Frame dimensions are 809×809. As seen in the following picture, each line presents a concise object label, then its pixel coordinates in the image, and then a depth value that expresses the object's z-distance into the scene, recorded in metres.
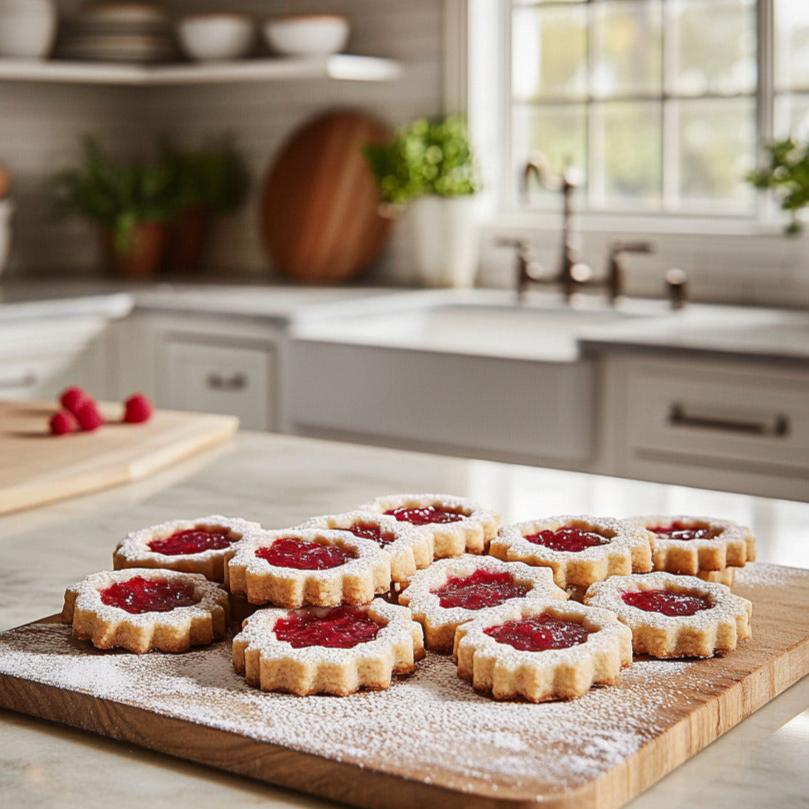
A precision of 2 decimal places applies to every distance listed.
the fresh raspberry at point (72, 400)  2.06
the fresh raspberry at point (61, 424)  2.02
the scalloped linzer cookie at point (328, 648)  1.04
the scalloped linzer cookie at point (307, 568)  1.14
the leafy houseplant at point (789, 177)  3.11
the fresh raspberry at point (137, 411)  2.09
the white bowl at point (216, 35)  4.22
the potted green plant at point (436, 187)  3.96
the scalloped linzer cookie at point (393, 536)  1.22
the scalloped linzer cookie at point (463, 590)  1.13
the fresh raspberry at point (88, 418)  2.04
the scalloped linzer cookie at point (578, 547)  1.24
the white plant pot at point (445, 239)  4.01
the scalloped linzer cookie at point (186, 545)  1.29
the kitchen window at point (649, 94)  3.65
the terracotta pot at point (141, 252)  4.40
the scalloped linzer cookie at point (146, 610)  1.14
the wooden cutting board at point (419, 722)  0.91
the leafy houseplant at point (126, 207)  4.36
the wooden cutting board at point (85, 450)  1.76
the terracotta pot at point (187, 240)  4.59
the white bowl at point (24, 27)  4.06
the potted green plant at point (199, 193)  4.48
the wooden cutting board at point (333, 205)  4.23
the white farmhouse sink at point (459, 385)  3.02
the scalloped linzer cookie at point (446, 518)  1.30
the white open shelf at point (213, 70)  3.94
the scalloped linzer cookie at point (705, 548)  1.29
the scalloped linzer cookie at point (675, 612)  1.11
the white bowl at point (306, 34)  4.04
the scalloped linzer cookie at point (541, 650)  1.02
